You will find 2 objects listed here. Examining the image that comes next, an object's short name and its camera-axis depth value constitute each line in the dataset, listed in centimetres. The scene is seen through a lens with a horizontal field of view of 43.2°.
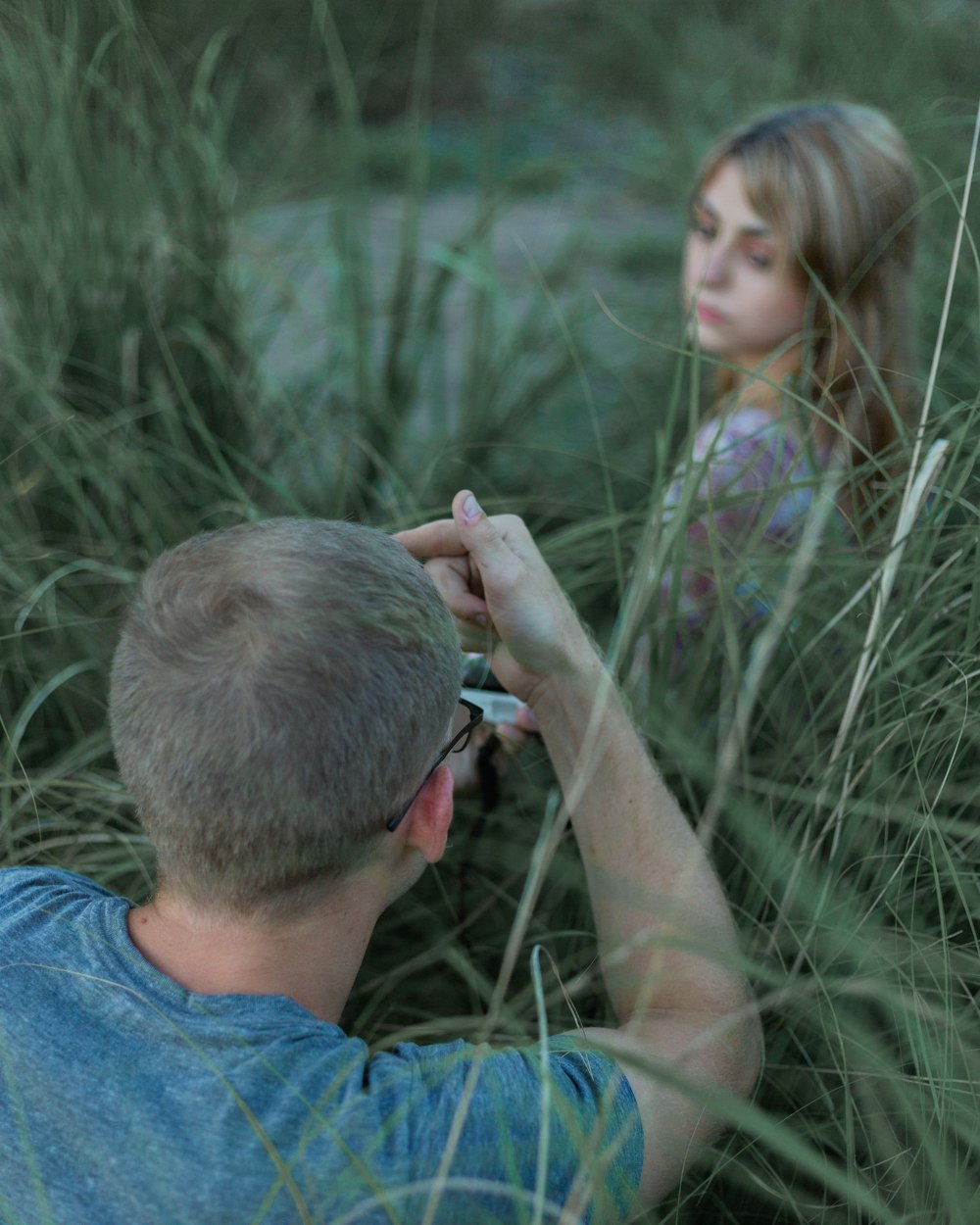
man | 93
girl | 194
